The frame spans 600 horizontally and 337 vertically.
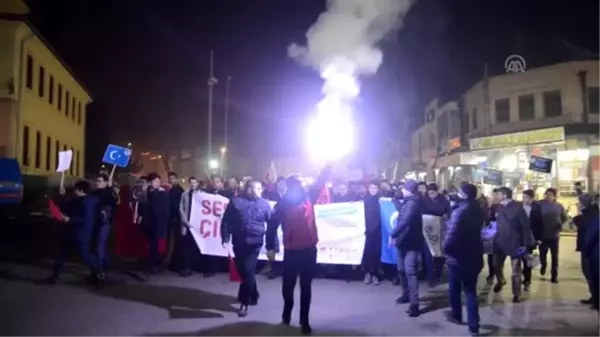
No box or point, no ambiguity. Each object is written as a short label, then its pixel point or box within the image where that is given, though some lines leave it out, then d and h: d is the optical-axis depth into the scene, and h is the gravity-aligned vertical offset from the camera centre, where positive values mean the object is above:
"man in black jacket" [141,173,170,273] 11.02 -0.30
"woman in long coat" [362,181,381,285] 11.02 -0.72
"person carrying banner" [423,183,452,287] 10.80 -0.21
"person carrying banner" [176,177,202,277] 11.30 -0.79
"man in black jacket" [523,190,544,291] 11.39 -0.24
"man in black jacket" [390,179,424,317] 8.58 -0.46
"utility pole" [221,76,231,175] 37.69 +5.26
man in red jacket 7.37 -0.54
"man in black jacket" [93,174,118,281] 10.33 -0.34
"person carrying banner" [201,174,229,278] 11.53 -1.23
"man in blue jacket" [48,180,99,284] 10.04 -0.49
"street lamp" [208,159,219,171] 38.24 +2.64
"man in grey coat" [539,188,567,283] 11.72 -0.50
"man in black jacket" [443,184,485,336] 7.40 -0.60
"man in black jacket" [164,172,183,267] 11.45 -0.35
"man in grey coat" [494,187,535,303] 9.40 -0.52
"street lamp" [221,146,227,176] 39.17 +3.05
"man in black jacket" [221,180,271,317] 8.05 -0.42
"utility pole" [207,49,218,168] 27.64 +5.27
